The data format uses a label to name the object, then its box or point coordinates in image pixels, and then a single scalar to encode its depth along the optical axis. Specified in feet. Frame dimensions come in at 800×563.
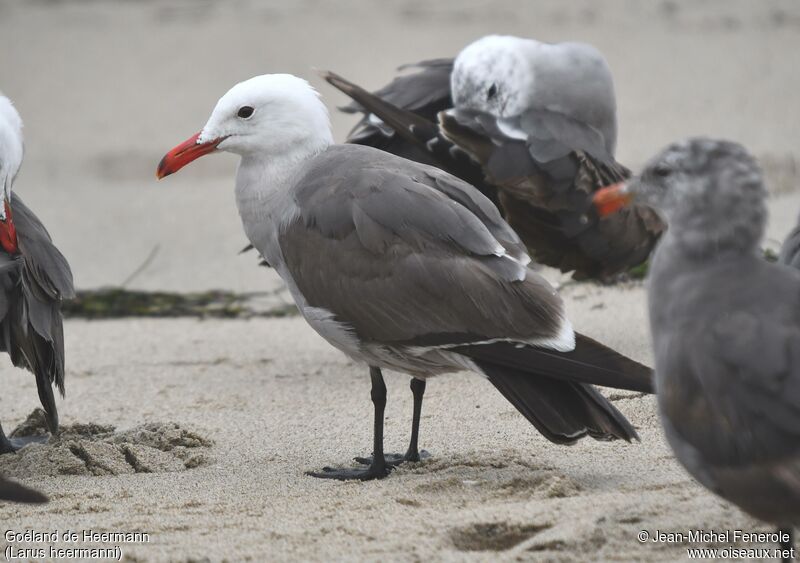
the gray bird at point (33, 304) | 29.66
